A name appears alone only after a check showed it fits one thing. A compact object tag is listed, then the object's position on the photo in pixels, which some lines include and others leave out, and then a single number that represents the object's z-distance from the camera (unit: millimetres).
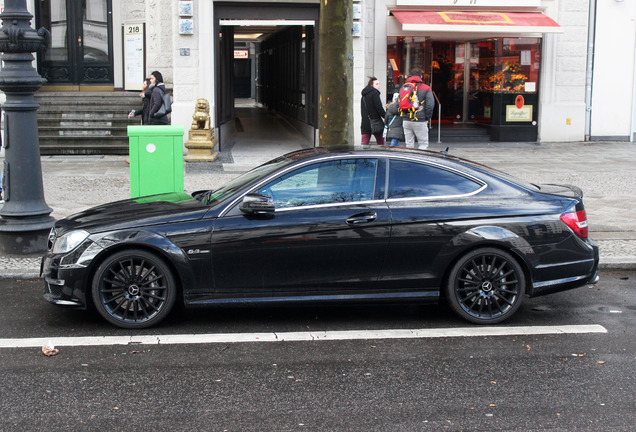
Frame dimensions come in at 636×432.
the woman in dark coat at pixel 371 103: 13852
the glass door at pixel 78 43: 20250
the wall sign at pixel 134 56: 19453
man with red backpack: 13000
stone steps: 17516
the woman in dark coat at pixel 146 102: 15180
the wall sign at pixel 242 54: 45594
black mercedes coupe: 6039
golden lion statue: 16359
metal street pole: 8234
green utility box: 9633
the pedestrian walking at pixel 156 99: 14922
